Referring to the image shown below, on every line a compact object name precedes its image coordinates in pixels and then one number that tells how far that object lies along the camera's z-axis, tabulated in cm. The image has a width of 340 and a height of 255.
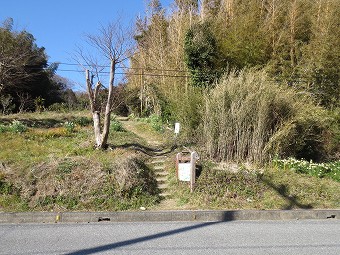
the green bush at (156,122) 1631
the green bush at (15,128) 1283
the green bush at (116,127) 1498
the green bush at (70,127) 1375
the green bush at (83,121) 1618
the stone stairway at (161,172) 894
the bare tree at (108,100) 1056
